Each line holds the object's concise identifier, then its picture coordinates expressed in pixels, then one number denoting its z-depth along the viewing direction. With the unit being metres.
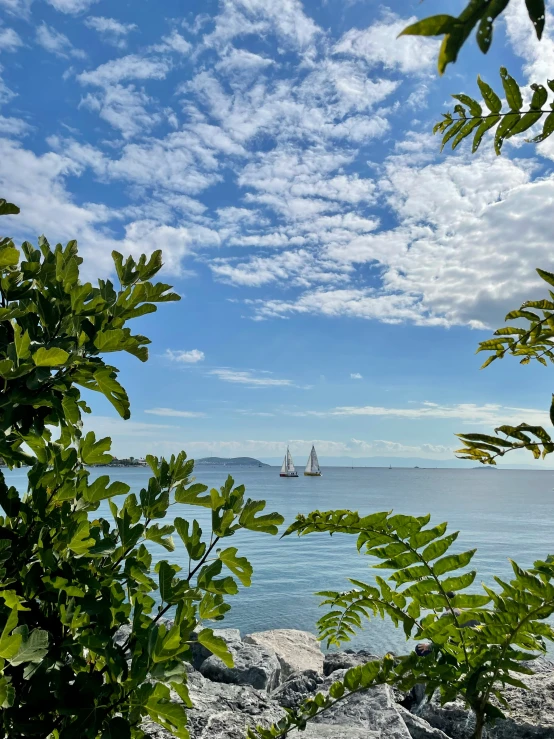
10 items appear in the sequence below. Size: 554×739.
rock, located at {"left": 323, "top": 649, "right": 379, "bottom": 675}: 7.94
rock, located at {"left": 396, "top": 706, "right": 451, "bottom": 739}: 3.96
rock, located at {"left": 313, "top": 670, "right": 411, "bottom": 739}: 3.58
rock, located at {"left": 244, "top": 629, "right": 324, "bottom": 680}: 9.12
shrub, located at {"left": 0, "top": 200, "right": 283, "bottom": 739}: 1.28
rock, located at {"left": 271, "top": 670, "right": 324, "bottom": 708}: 5.98
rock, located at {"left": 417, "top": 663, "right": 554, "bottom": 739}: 3.56
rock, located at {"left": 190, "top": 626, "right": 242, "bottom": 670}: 7.42
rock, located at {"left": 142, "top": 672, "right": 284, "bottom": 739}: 3.28
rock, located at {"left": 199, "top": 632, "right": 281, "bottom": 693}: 6.66
